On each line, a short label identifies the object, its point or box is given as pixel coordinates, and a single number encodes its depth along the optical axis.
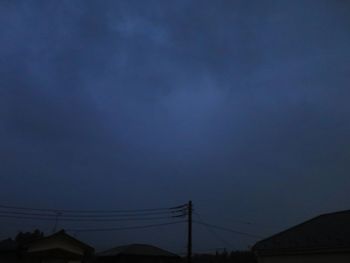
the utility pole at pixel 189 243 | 40.84
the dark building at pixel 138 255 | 48.22
